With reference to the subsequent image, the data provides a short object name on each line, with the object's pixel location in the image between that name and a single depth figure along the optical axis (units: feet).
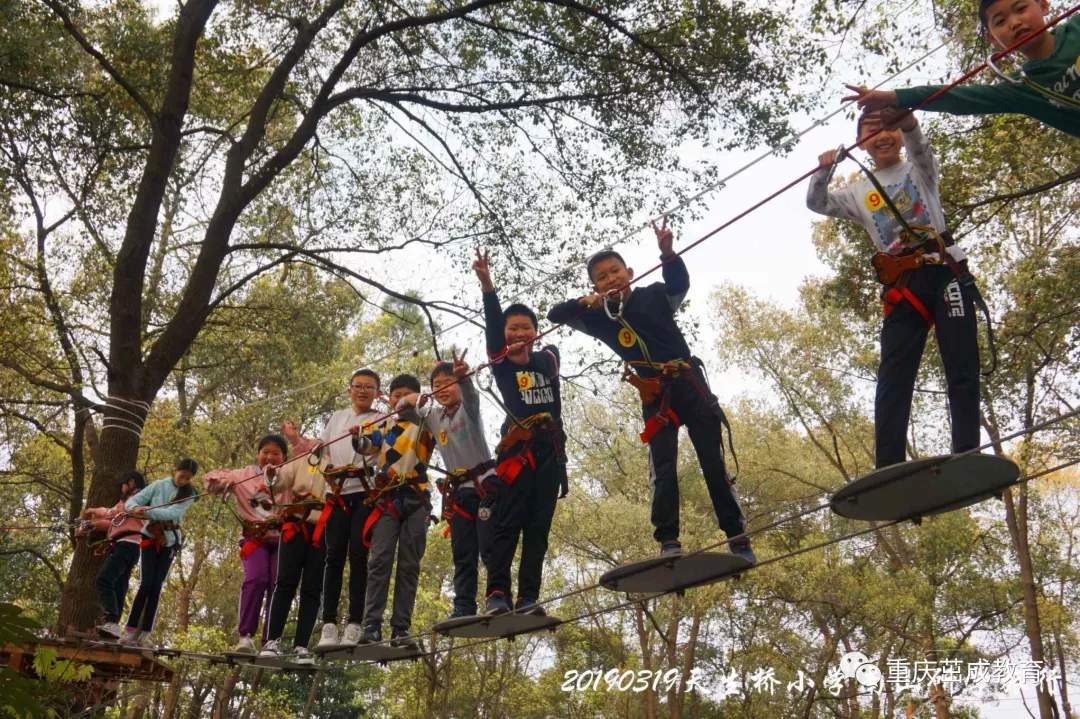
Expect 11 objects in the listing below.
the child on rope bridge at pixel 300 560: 18.78
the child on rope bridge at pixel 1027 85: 10.14
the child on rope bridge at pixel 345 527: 17.75
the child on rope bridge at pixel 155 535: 22.30
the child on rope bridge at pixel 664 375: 13.50
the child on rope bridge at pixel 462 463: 16.21
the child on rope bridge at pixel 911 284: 11.59
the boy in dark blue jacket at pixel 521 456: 15.17
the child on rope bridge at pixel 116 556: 23.09
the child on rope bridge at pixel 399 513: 17.16
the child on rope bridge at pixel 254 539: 19.89
